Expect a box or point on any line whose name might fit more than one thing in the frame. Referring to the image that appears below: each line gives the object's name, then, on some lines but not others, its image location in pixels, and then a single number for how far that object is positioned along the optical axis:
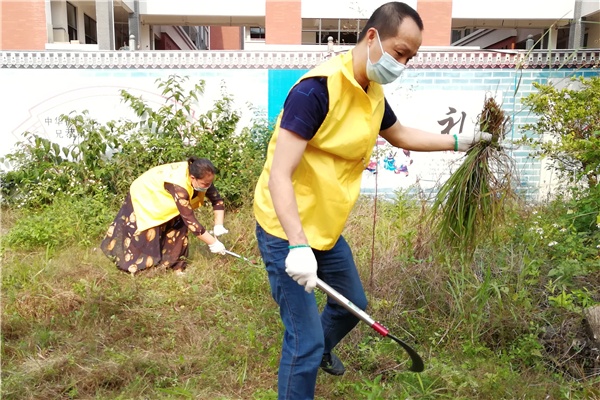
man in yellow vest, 1.81
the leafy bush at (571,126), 3.69
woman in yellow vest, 3.93
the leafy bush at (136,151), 5.39
